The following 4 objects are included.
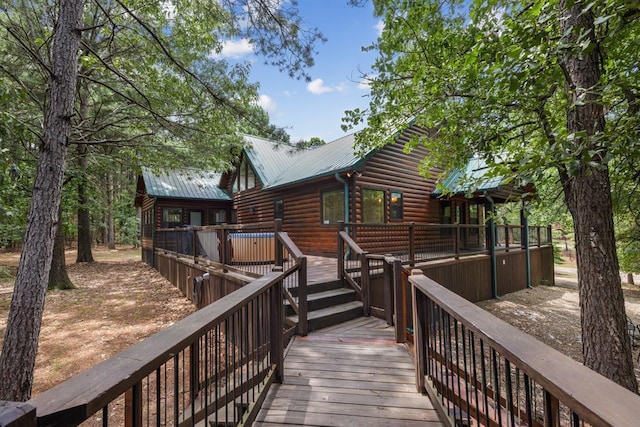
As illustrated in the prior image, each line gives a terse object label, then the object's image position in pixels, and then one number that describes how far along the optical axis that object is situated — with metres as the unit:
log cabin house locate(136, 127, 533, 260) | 9.77
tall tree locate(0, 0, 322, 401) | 3.32
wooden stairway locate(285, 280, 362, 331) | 4.57
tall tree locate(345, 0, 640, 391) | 2.79
